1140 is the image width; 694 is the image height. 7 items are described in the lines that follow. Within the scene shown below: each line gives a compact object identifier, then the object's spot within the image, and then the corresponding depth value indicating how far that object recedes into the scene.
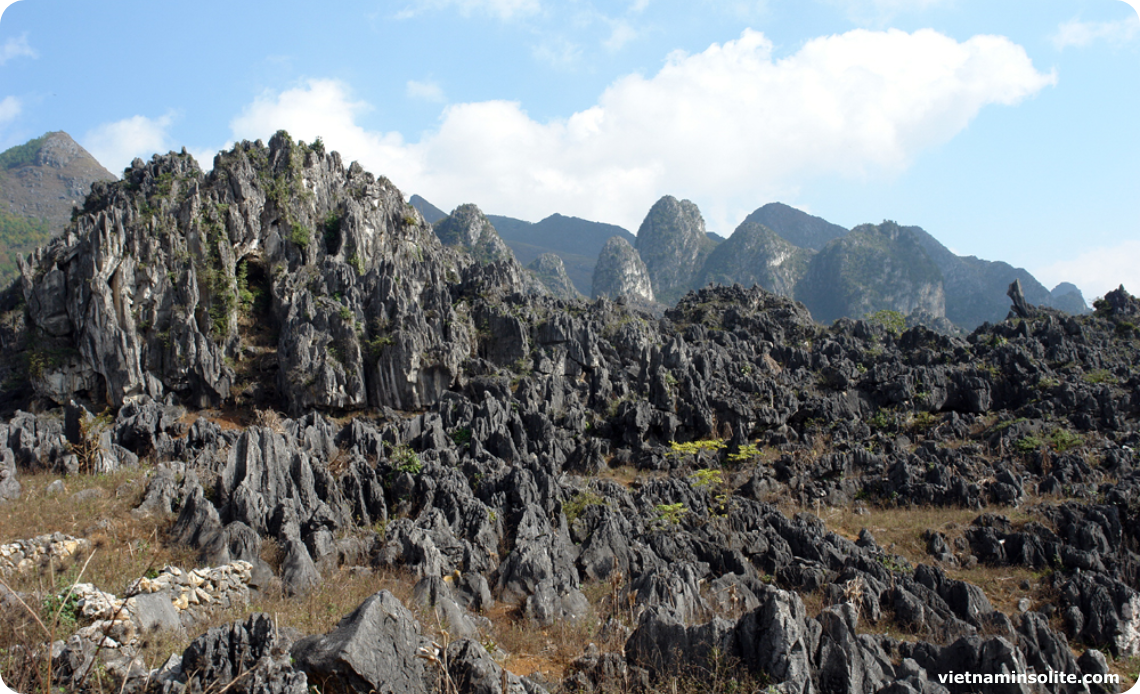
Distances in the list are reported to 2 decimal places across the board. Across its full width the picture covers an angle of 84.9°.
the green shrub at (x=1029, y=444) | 23.72
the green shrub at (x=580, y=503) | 16.70
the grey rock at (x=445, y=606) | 8.62
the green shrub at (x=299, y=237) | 34.47
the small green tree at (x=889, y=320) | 49.12
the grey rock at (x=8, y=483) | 11.81
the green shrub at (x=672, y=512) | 16.67
